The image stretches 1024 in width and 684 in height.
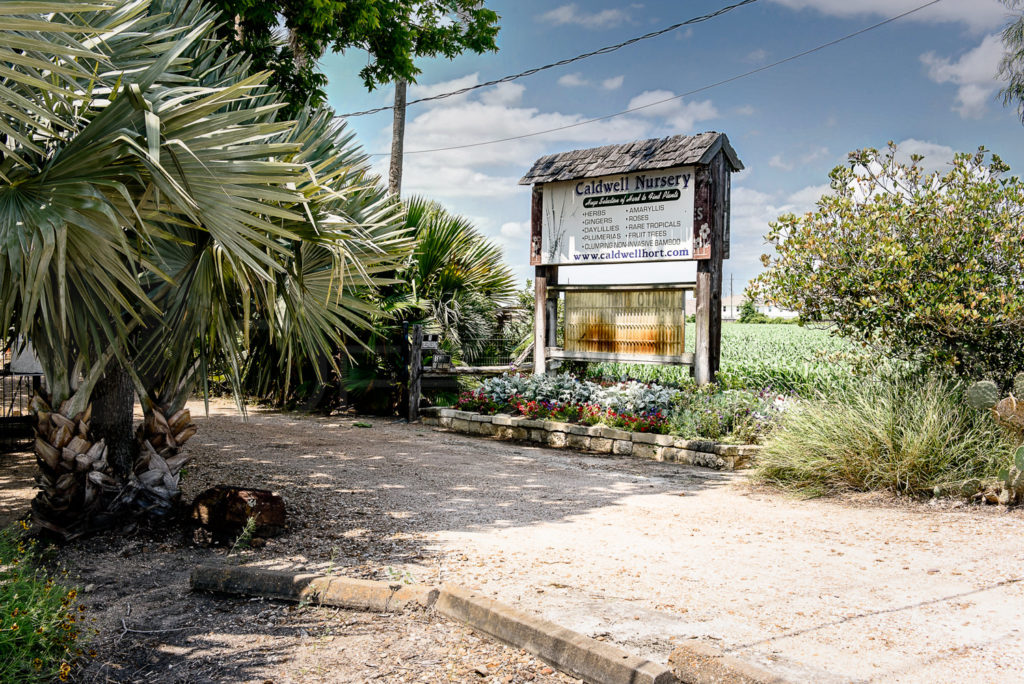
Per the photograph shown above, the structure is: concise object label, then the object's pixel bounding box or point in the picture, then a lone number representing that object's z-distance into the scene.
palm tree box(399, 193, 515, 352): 12.97
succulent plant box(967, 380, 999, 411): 6.88
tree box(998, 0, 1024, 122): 15.52
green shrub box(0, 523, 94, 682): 2.96
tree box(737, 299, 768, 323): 42.94
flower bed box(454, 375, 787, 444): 9.05
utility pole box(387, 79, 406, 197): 16.31
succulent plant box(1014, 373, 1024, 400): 6.71
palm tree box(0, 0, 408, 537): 3.66
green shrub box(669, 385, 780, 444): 8.82
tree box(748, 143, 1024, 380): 7.28
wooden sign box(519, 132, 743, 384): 10.41
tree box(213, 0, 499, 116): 9.36
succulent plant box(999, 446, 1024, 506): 6.18
